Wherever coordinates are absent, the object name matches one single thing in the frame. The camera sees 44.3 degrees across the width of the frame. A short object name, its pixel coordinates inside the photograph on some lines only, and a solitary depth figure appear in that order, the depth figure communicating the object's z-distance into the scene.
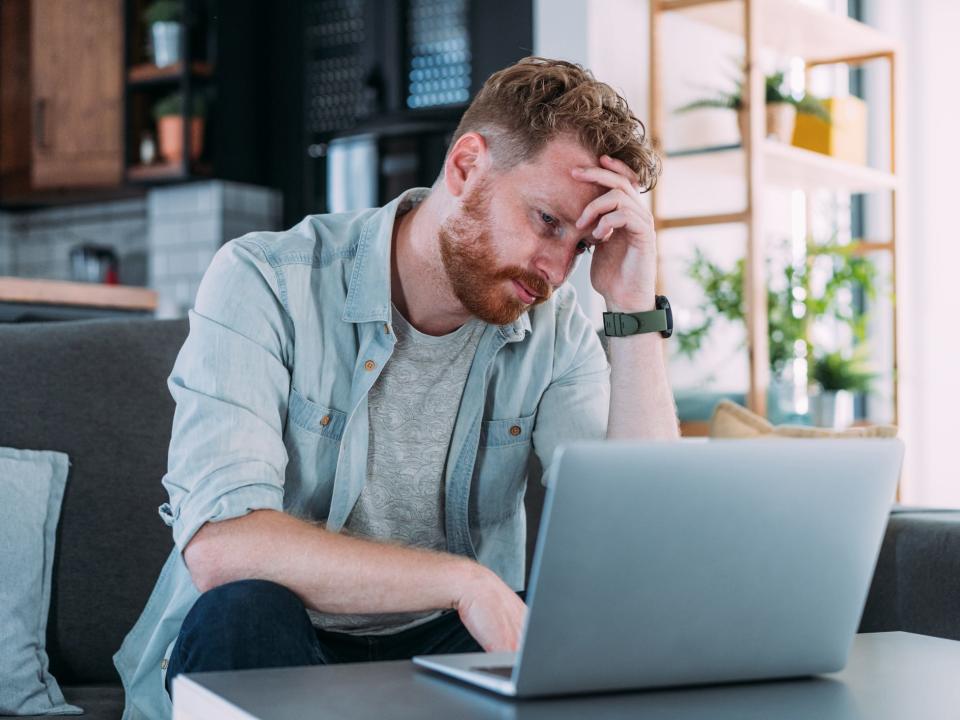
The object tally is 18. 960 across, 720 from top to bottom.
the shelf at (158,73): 4.96
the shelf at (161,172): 4.95
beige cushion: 2.09
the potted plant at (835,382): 3.82
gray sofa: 1.68
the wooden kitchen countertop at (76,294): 4.29
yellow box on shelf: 3.92
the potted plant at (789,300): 3.56
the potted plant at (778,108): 3.59
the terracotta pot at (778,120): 3.60
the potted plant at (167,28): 4.96
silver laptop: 0.84
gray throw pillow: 1.54
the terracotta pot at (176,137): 4.99
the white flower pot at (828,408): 3.81
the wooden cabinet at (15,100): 5.53
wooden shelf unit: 3.23
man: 1.36
